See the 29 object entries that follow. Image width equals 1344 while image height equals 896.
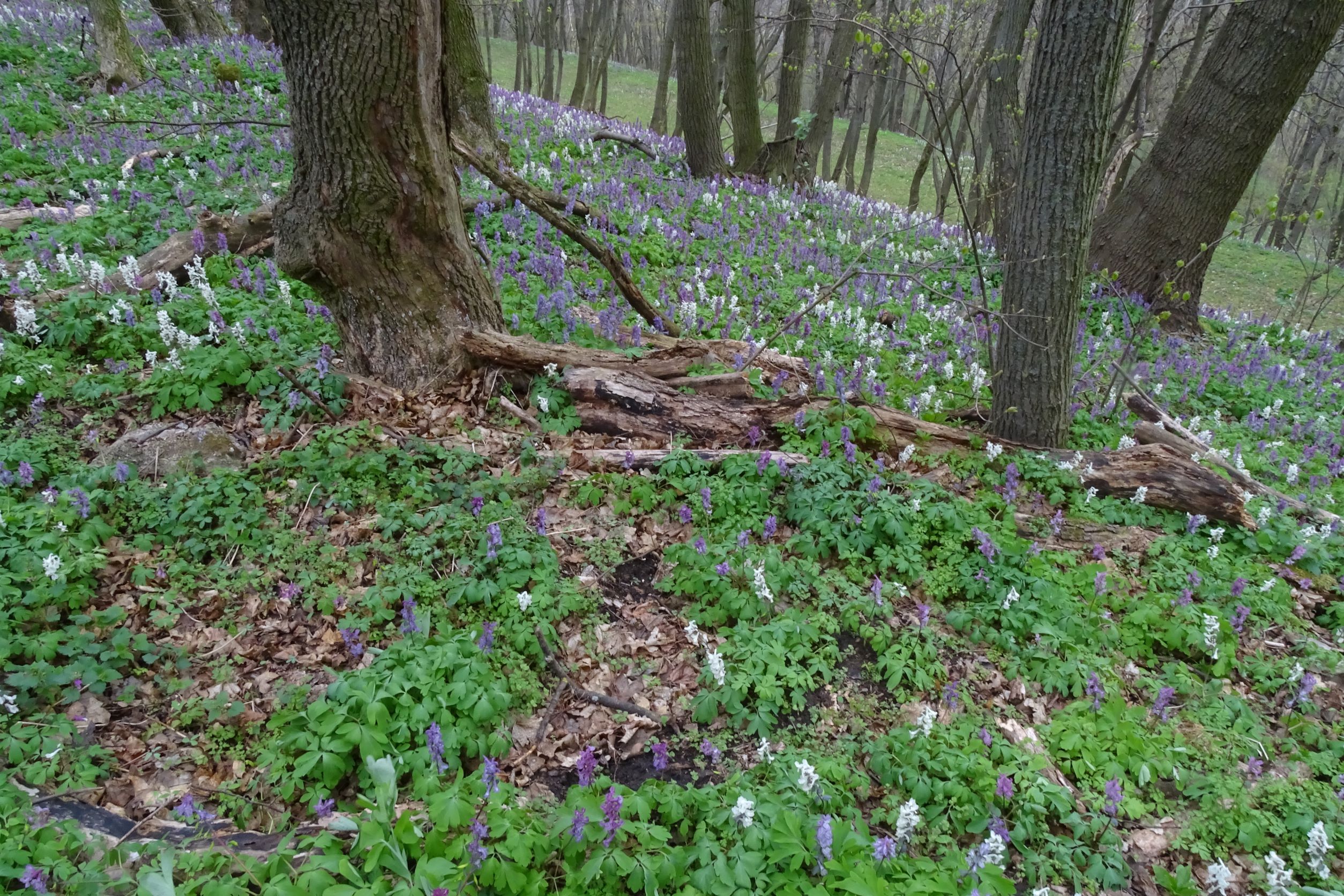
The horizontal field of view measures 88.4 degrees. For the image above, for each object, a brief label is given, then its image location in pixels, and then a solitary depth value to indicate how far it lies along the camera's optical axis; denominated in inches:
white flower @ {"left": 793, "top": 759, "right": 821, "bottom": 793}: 116.3
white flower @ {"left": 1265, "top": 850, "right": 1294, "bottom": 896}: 106.1
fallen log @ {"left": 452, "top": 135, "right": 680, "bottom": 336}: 242.5
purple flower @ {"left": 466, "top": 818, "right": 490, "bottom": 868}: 98.4
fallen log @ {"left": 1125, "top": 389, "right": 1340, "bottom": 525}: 200.4
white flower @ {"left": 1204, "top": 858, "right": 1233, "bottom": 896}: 108.3
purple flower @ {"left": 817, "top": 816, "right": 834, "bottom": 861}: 102.5
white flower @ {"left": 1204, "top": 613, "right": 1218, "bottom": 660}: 150.8
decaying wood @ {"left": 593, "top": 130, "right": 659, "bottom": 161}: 496.4
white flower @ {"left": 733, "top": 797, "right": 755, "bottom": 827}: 108.3
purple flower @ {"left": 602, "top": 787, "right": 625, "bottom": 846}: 105.7
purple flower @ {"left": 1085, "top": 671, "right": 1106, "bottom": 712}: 138.2
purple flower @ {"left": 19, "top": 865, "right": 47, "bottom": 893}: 90.4
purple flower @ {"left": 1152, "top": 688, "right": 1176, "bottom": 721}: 135.2
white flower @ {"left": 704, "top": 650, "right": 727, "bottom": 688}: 137.2
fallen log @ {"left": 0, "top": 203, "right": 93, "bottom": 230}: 264.6
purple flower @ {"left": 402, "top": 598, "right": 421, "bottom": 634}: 139.4
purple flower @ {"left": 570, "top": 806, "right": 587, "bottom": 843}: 104.0
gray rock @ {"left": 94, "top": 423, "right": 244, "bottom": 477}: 177.2
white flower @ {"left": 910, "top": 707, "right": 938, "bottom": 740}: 128.1
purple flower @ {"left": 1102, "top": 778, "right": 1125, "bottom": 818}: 118.7
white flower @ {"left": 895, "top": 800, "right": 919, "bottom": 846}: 109.3
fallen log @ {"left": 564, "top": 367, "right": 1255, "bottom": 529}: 198.2
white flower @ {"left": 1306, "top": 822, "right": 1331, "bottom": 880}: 111.6
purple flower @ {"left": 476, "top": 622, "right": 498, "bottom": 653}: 138.8
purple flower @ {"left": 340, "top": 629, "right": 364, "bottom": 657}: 137.3
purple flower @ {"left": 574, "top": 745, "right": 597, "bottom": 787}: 115.4
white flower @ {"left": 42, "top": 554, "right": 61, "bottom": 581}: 140.4
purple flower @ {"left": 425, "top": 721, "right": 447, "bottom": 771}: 112.7
